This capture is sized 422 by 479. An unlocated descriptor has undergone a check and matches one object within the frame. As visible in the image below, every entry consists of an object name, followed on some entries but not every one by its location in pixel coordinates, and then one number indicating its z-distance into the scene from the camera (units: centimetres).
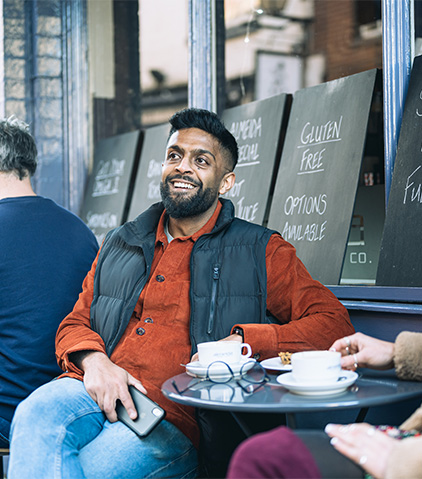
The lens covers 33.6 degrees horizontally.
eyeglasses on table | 188
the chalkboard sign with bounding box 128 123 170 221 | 488
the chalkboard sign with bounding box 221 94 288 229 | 394
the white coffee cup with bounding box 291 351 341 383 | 170
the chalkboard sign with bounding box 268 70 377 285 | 334
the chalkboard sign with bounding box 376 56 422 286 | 273
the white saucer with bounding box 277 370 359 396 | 167
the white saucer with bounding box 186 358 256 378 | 189
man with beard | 210
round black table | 159
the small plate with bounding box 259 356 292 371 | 193
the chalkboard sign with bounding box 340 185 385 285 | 330
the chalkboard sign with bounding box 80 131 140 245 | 515
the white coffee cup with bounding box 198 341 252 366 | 193
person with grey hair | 266
